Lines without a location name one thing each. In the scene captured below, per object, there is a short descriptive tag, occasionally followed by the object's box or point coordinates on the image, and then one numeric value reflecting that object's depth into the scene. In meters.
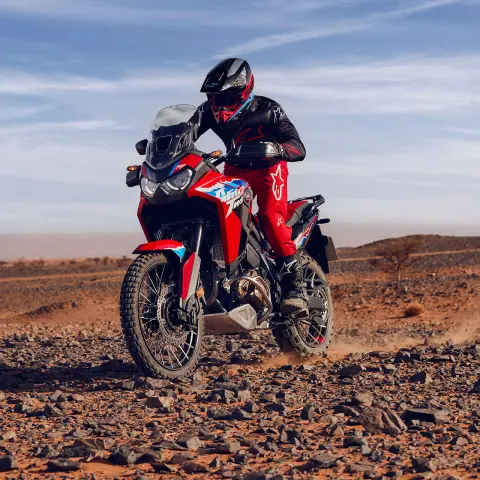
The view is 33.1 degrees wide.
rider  9.09
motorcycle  7.94
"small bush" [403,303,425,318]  19.98
